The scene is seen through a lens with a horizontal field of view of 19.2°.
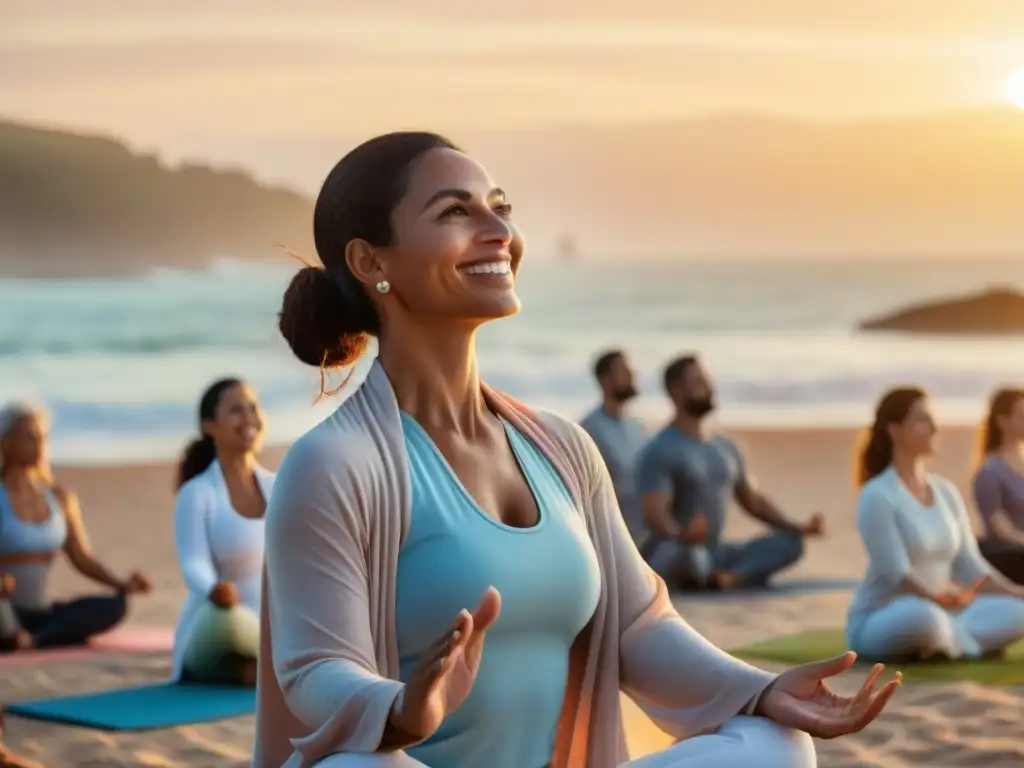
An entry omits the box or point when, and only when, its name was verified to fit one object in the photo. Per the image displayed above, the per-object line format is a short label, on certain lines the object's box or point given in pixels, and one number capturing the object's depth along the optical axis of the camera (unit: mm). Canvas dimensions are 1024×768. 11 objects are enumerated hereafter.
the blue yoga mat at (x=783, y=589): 13943
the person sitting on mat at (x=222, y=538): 10440
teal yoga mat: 9464
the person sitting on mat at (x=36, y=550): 12098
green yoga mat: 10240
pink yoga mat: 11757
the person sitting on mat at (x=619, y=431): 14343
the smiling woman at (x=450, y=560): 4059
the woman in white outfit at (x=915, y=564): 10528
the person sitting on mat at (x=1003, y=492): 12556
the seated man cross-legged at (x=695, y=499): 14049
